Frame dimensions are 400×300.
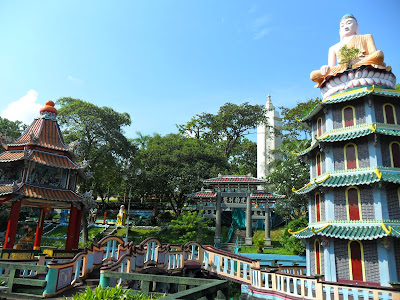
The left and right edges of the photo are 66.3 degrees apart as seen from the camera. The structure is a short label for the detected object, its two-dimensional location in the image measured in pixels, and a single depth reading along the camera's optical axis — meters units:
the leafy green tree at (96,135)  32.25
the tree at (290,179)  32.03
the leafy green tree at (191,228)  29.91
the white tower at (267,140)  53.84
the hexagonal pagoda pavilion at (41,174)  18.88
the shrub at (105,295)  5.34
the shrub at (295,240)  25.07
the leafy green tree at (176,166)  39.31
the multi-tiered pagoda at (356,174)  13.92
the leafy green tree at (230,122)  51.84
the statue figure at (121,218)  38.25
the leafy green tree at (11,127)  38.42
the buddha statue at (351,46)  16.73
